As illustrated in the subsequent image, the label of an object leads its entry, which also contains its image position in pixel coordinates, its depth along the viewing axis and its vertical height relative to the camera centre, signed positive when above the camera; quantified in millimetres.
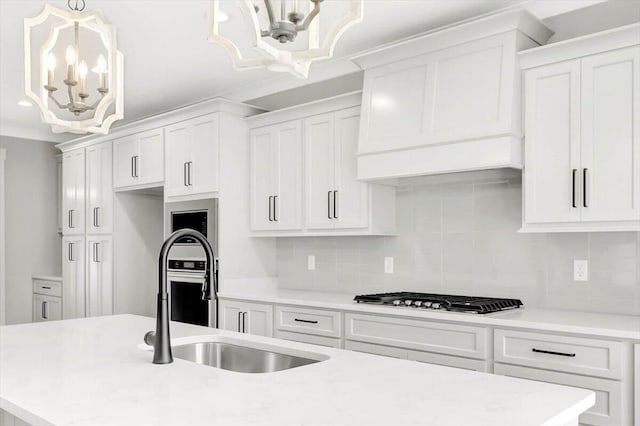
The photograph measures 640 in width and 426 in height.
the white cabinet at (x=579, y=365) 2436 -714
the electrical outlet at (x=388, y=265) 3992 -410
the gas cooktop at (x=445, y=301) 2941 -532
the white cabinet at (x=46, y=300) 6430 -1069
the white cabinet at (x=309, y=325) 3549 -768
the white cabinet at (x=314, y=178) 3859 +207
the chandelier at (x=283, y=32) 1443 +462
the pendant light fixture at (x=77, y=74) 2086 +504
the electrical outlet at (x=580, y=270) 3037 -339
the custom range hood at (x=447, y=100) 2996 +600
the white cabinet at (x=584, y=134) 2629 +346
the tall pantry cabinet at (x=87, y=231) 5836 -259
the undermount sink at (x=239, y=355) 2049 -566
